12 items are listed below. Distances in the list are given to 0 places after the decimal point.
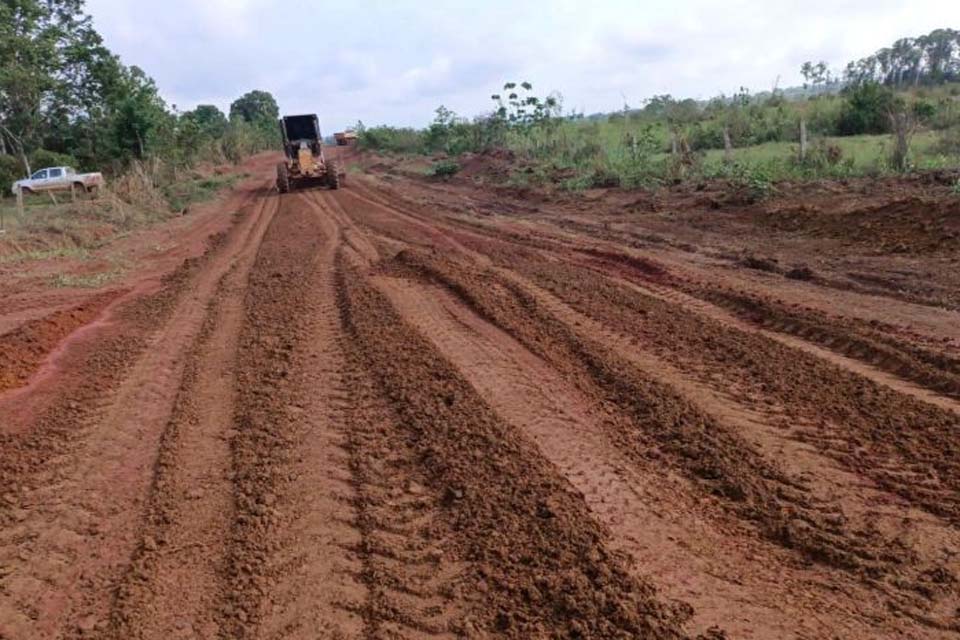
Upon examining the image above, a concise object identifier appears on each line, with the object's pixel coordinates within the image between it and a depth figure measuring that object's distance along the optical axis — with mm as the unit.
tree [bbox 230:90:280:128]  76000
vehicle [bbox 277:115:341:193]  23797
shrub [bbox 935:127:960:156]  16344
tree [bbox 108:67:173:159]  27141
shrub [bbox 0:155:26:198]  27609
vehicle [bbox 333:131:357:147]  65900
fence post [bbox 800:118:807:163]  15672
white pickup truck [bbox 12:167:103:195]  25672
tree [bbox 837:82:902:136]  23031
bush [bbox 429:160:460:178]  27675
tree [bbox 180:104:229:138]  38822
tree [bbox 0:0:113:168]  29656
